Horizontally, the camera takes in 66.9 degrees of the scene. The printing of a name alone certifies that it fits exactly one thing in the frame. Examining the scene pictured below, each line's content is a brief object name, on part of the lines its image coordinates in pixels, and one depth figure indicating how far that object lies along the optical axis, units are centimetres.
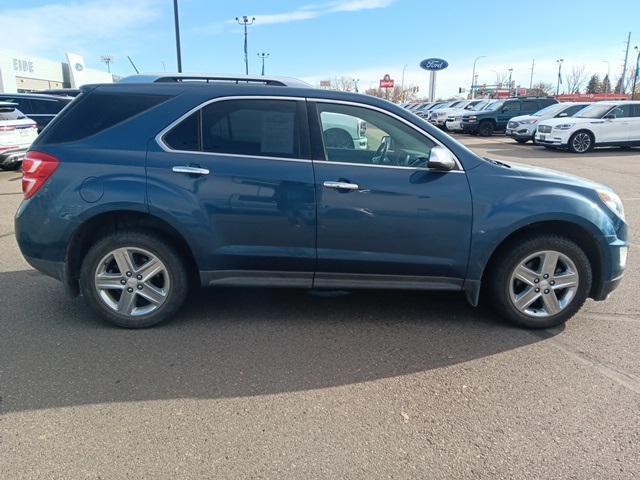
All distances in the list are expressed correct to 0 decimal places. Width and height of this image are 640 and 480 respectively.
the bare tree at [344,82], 6190
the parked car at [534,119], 2003
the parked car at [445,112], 2945
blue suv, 354
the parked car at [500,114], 2489
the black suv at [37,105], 1425
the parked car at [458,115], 2669
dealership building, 4711
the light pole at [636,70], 5894
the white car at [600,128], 1727
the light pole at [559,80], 9331
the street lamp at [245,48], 3688
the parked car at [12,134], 1073
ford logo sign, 3975
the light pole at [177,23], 1805
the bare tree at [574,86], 9588
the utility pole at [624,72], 7762
